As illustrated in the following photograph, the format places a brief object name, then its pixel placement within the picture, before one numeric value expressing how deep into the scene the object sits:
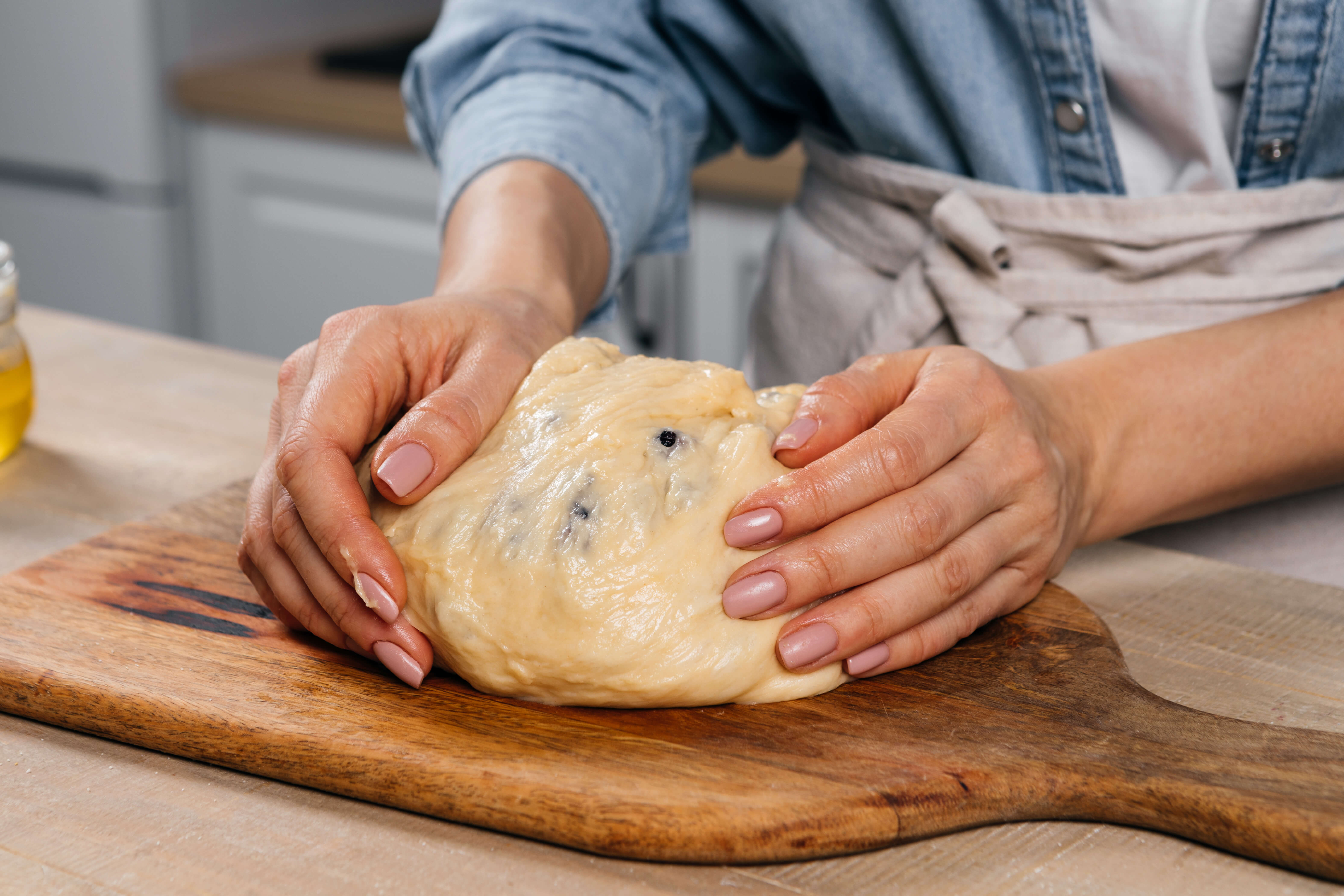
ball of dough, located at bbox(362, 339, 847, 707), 0.74
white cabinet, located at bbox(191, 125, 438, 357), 2.31
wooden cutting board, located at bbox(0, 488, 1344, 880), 0.63
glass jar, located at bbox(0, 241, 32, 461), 1.10
